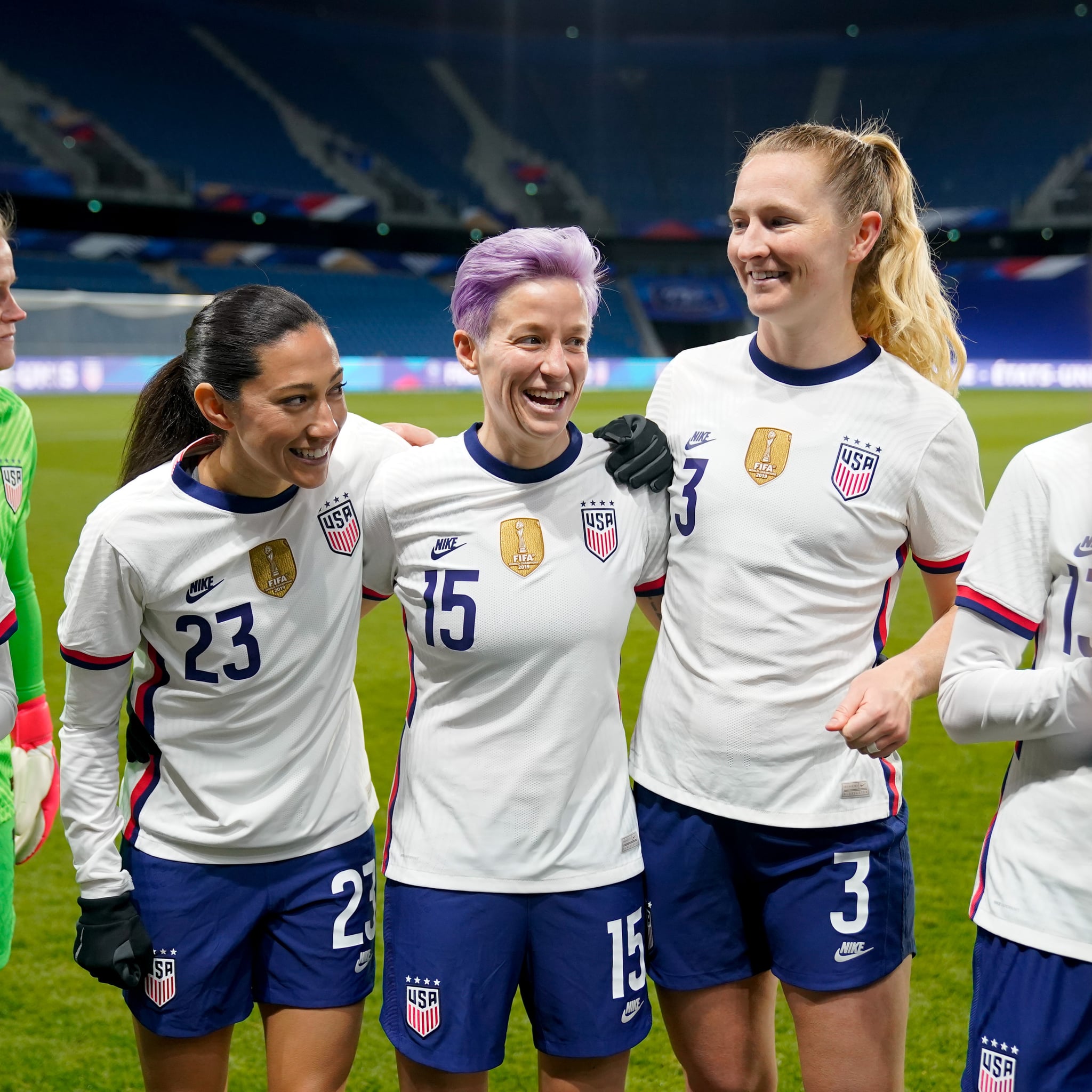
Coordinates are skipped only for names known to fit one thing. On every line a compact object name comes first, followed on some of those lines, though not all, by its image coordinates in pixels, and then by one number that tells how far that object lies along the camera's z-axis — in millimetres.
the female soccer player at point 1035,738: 1851
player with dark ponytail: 2377
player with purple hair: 2309
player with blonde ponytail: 2438
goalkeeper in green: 2693
